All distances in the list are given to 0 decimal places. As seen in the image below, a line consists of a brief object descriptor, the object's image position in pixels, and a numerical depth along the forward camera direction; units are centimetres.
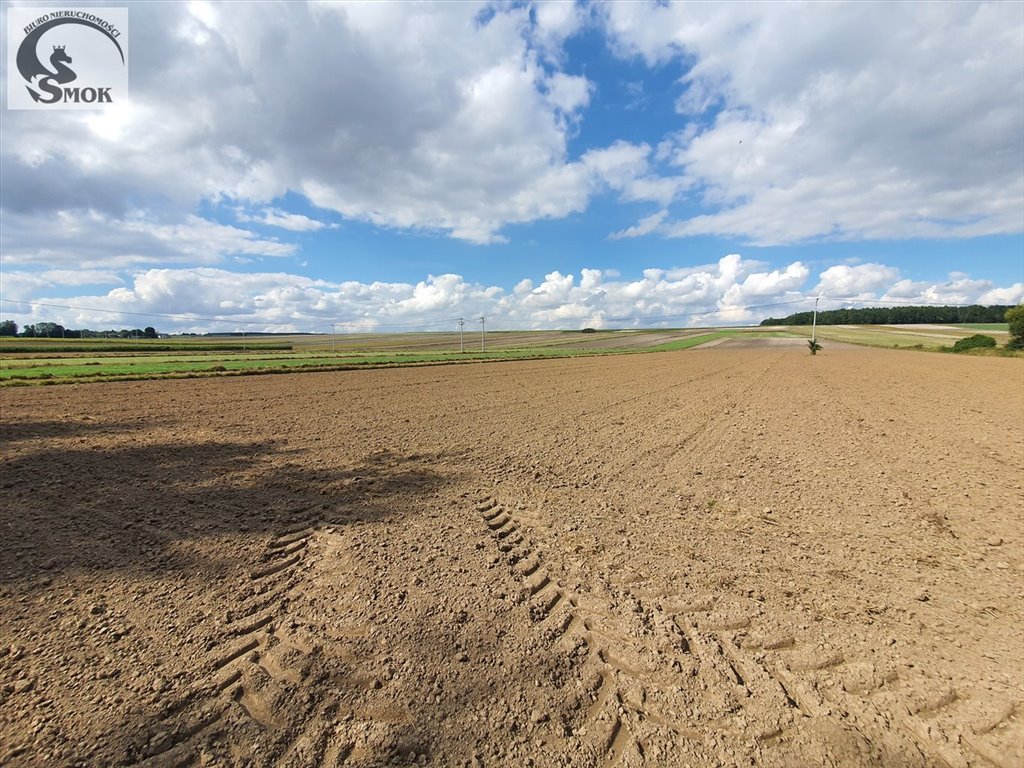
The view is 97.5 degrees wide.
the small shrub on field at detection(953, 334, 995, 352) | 5231
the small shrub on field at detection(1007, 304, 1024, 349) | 4917
